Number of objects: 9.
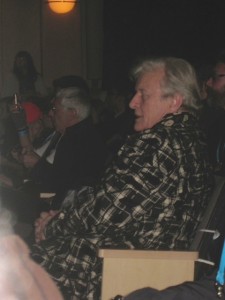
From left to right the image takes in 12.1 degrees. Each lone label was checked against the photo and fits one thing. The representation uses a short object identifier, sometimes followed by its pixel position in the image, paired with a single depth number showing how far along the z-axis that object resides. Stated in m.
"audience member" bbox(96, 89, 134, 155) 8.04
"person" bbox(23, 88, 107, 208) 5.86
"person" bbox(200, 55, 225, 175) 5.22
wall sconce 13.29
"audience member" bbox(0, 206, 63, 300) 1.64
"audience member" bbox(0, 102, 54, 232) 5.68
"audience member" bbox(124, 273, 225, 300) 2.67
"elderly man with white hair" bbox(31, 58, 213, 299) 3.94
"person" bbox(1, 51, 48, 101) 11.53
